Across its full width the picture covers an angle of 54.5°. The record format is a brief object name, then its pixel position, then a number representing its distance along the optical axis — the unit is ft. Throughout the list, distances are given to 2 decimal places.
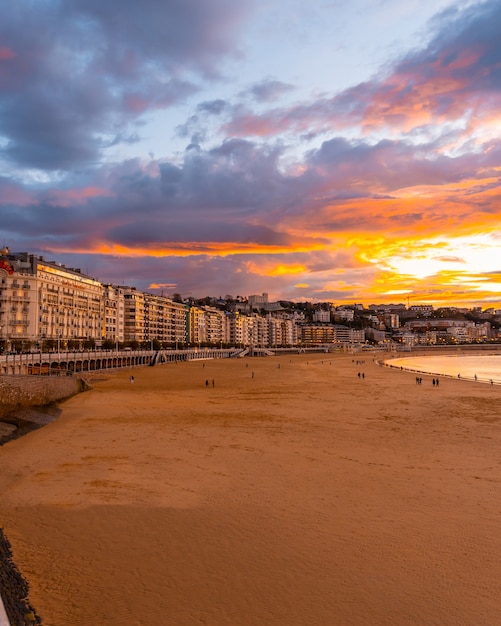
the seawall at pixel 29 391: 94.48
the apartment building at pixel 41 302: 320.09
